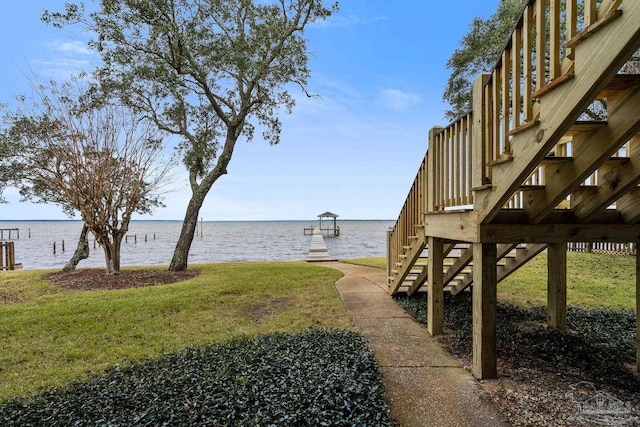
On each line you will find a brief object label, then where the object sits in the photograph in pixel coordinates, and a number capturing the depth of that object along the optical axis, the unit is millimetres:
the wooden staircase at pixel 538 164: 1804
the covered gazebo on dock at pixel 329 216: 38500
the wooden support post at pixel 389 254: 6695
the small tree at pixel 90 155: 8602
